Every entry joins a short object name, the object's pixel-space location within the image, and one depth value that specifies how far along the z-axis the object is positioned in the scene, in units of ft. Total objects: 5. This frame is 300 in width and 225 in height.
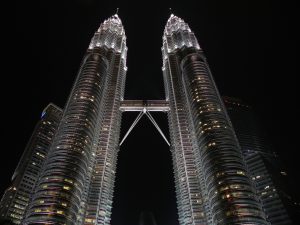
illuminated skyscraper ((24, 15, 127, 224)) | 276.21
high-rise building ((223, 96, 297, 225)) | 417.71
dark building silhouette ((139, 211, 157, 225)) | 350.84
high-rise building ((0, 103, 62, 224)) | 514.27
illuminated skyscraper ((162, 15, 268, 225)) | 271.08
